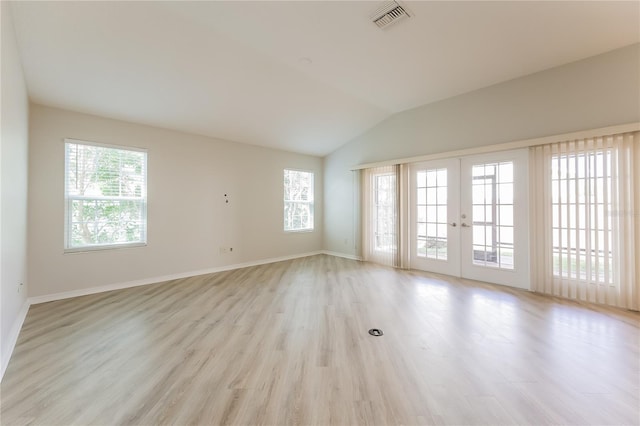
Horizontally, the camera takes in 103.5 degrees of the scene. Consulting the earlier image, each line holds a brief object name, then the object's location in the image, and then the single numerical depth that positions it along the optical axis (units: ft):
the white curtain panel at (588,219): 9.48
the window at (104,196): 11.19
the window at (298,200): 19.44
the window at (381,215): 16.57
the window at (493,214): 12.34
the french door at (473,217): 12.04
